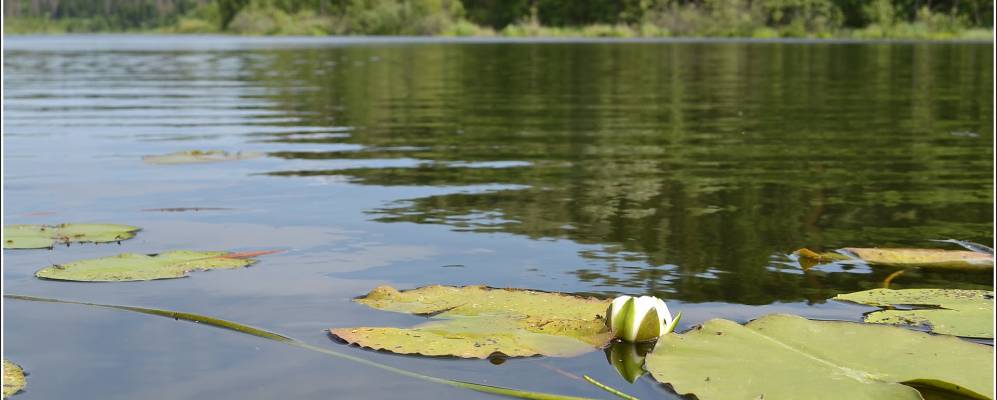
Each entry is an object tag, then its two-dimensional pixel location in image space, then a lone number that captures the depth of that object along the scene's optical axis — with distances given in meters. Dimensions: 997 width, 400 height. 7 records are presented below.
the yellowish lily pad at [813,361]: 2.88
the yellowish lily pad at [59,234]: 5.43
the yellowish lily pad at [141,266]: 4.55
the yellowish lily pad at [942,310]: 3.62
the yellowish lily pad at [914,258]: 4.84
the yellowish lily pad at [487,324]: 3.43
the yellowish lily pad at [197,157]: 9.09
